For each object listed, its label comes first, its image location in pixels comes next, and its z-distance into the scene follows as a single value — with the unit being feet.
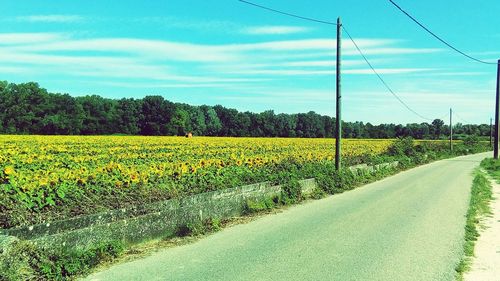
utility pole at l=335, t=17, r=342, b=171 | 60.23
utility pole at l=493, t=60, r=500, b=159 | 117.70
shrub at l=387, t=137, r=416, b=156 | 124.98
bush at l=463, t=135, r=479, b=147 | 254.68
